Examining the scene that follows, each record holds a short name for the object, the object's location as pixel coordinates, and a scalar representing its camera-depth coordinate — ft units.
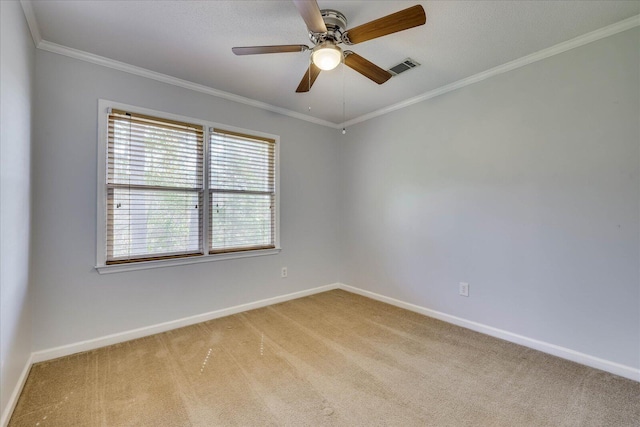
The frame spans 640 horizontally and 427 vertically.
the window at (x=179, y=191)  7.86
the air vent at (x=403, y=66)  7.91
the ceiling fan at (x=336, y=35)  4.81
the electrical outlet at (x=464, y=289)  9.02
